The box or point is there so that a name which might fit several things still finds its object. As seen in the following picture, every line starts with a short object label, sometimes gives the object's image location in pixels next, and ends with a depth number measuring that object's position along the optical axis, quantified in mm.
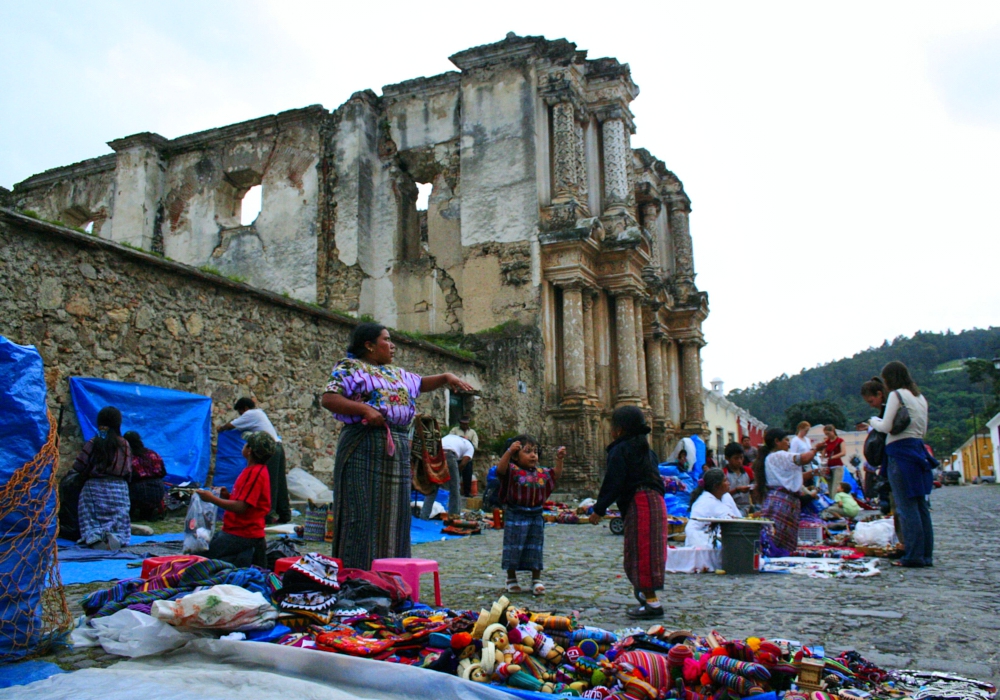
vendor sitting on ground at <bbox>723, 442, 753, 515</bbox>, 9484
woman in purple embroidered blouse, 4379
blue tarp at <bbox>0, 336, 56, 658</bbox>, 3281
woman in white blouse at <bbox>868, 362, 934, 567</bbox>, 6535
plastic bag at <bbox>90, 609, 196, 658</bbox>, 3418
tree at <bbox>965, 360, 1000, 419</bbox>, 42969
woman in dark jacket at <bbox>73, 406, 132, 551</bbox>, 6887
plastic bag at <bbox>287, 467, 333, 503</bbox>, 10469
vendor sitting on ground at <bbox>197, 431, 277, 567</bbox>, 5090
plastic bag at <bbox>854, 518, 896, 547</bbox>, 7969
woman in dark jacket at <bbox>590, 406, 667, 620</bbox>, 4715
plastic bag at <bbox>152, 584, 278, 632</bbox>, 3441
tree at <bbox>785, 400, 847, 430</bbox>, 45250
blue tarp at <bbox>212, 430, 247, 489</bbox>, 9594
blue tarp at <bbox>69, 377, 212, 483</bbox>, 8016
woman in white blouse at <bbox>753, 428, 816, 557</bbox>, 7531
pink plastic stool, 4137
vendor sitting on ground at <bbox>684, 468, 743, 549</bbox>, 7027
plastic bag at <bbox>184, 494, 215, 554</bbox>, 6582
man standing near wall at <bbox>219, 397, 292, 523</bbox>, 8562
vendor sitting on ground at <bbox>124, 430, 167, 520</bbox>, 8164
